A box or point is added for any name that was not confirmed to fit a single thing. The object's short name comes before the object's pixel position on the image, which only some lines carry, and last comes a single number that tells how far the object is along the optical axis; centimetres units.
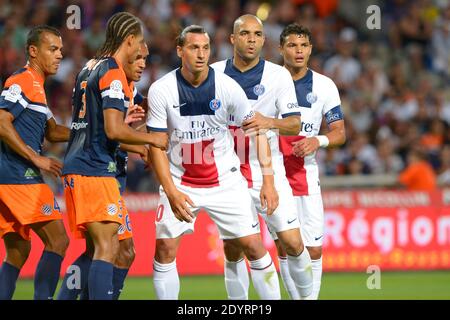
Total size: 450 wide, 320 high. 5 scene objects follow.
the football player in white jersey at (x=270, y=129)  1719
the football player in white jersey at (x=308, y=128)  1858
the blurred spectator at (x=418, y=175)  3069
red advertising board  2789
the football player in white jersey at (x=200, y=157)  1611
